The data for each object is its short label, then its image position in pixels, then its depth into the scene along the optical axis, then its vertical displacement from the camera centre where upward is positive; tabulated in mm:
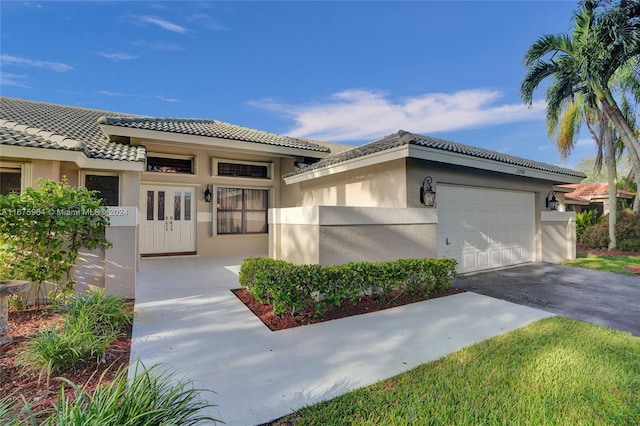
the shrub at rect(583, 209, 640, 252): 12733 -760
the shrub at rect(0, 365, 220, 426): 1771 -1272
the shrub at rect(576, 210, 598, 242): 15848 -292
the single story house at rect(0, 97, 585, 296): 6020 +812
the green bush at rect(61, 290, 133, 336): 3770 -1333
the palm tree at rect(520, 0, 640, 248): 9742 +5660
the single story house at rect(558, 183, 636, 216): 20377 +1351
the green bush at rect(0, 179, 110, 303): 4656 -268
